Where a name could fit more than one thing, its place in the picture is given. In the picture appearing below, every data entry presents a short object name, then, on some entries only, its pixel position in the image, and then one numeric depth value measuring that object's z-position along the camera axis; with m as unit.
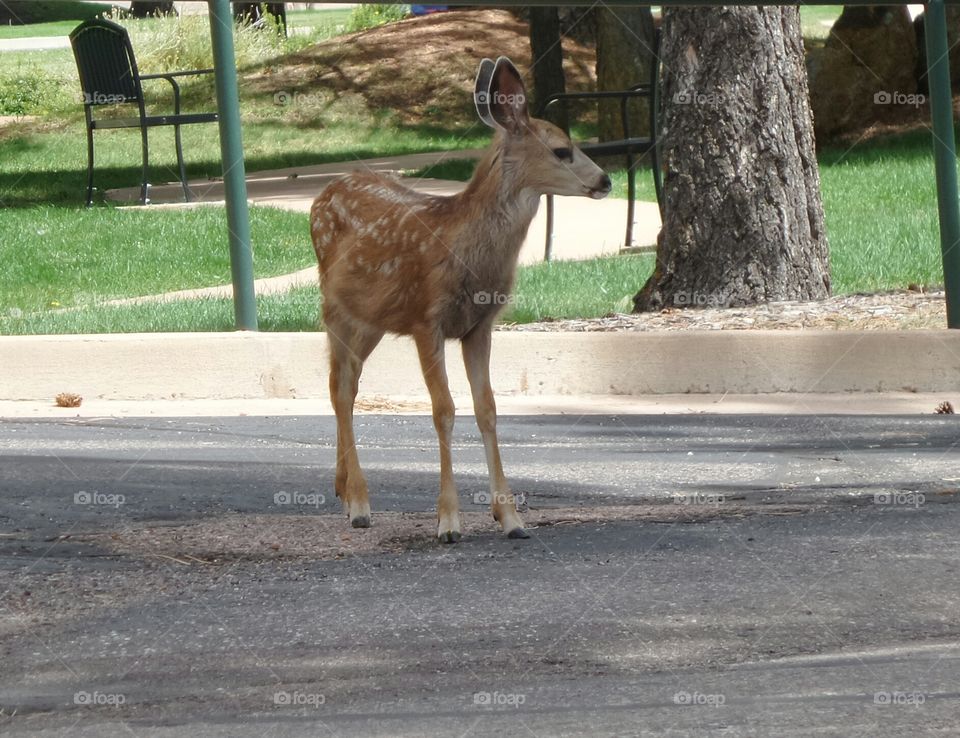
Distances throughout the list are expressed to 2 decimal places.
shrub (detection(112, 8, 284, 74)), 28.34
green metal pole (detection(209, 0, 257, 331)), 10.38
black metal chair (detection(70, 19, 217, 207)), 17.48
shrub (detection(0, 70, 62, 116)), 27.05
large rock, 21.88
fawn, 6.42
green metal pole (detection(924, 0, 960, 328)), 10.04
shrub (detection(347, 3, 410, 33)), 35.88
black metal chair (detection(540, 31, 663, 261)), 13.69
